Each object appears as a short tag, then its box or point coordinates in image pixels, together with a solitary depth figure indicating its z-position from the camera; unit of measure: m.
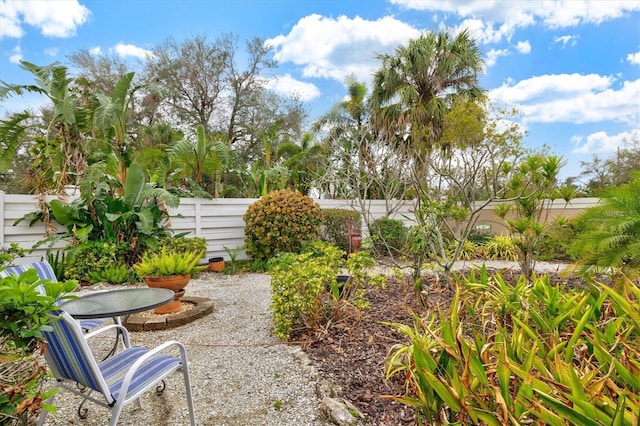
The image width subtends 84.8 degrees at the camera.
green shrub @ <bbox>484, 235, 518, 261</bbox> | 8.43
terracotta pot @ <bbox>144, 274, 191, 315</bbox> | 4.05
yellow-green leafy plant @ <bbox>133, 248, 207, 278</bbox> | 4.04
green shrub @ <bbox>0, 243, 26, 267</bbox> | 1.94
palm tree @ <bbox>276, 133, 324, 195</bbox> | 12.66
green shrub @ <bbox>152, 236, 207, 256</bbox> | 6.46
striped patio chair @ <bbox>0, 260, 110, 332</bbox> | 2.31
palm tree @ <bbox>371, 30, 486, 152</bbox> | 11.66
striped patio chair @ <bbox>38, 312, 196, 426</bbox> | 1.64
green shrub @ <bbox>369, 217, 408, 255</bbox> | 9.09
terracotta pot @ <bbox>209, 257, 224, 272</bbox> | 7.34
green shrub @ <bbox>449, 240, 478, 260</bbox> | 8.05
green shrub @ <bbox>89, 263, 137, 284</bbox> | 5.64
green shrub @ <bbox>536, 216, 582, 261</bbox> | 7.82
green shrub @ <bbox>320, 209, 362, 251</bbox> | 8.64
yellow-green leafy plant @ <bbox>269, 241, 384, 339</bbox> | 3.38
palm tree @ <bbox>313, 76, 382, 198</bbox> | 11.49
